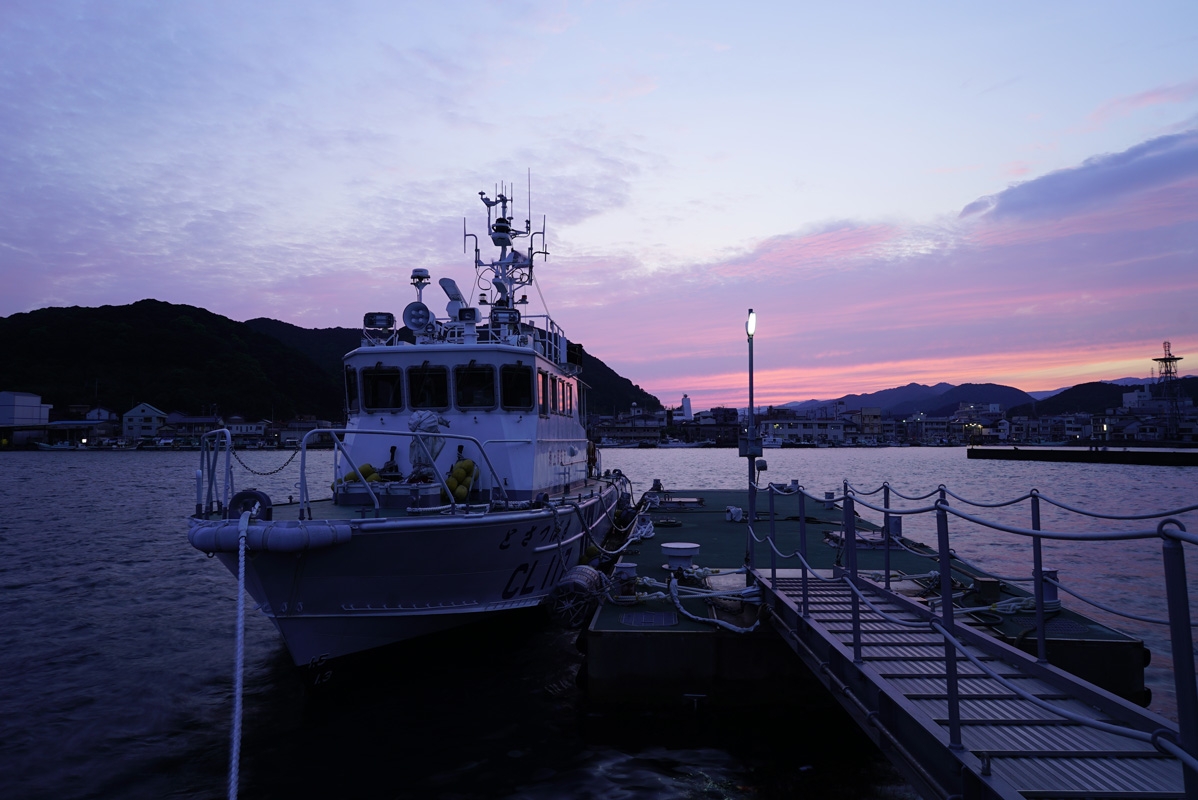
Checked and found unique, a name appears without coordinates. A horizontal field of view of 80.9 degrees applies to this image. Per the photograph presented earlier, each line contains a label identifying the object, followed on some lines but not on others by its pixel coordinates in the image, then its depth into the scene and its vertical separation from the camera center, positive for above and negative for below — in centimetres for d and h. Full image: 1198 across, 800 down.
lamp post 966 -35
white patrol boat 811 -109
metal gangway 284 -200
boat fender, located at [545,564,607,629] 1002 -248
